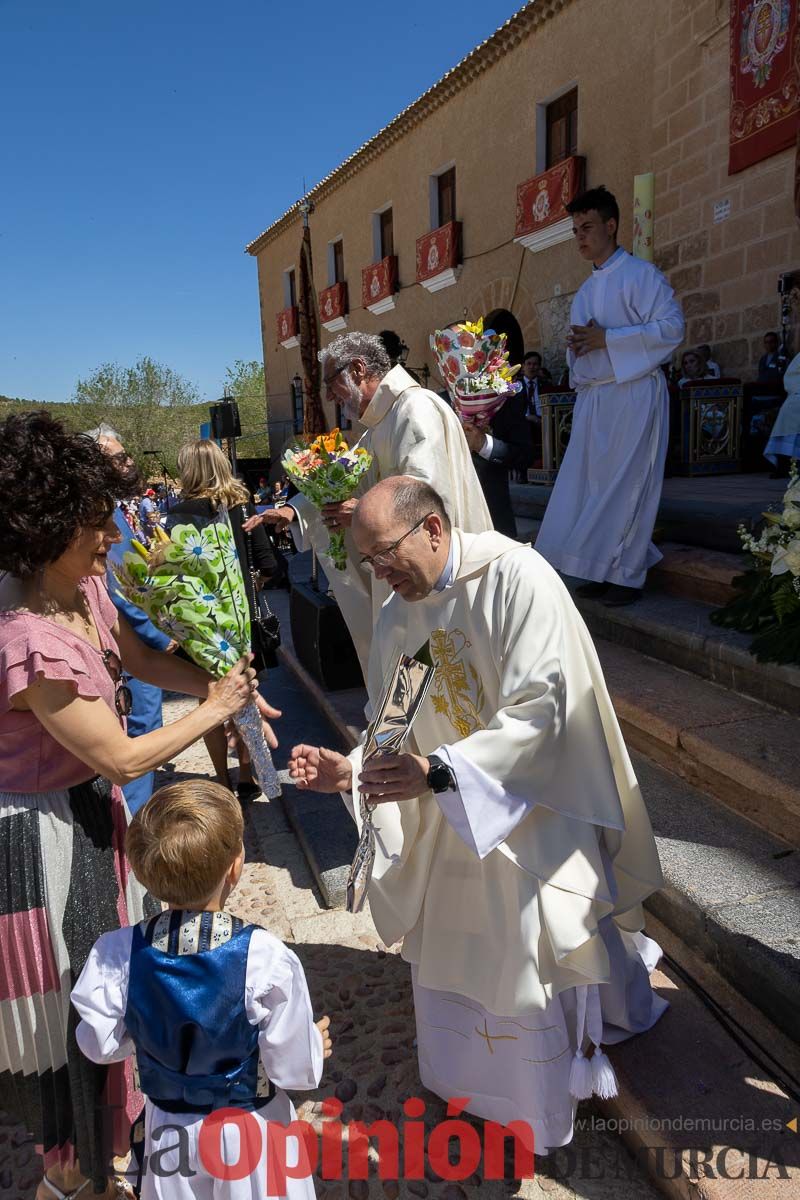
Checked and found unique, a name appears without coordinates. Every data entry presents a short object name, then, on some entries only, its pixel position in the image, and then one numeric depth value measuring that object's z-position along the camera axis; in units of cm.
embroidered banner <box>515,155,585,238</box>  1082
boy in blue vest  151
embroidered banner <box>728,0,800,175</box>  699
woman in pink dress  175
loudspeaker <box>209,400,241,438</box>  1115
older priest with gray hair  371
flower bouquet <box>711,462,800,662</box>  315
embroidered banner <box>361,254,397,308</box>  1652
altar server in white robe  438
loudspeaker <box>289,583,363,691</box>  536
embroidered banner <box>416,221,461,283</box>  1402
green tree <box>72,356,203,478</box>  4147
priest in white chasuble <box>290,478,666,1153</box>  187
